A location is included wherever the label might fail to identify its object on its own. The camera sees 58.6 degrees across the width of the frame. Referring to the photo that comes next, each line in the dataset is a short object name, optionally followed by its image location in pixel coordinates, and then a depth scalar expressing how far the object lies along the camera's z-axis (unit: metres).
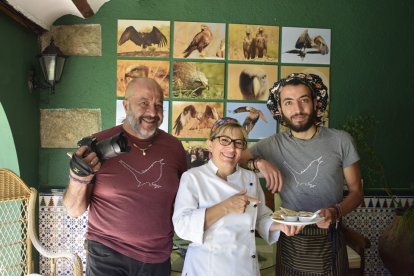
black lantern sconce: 2.96
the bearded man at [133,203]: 1.70
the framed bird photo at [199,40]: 3.23
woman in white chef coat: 1.48
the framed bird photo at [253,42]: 3.28
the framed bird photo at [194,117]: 3.28
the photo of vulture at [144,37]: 3.21
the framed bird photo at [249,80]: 3.30
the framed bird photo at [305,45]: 3.30
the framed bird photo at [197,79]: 3.26
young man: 1.72
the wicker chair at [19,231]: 2.22
